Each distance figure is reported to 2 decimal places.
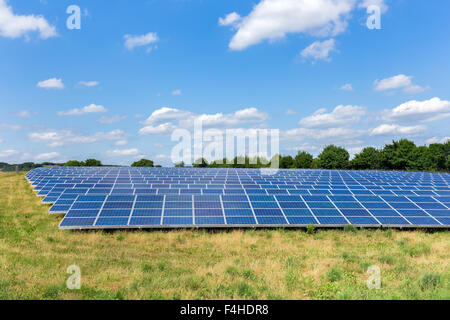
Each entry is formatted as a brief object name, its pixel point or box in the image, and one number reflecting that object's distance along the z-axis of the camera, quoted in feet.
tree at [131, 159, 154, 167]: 388.57
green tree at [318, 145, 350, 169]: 352.28
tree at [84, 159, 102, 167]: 364.17
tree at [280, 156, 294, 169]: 392.06
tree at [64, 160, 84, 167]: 356.96
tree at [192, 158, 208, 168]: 410.52
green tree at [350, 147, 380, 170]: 346.33
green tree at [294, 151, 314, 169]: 377.15
